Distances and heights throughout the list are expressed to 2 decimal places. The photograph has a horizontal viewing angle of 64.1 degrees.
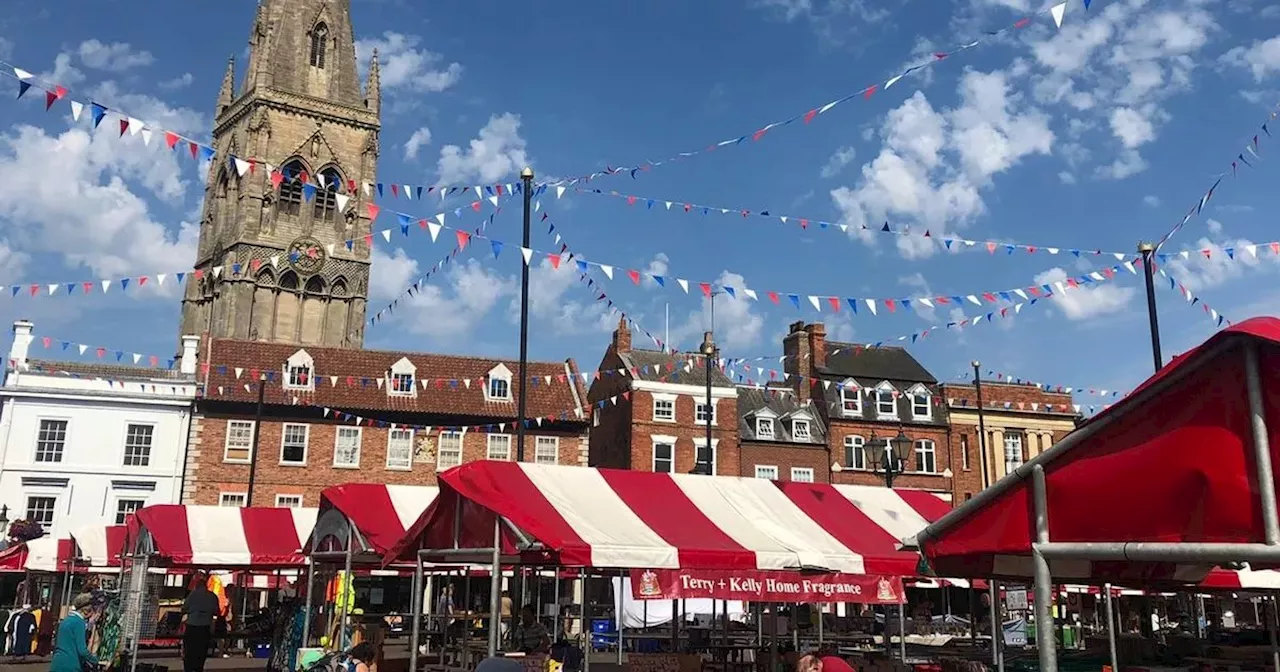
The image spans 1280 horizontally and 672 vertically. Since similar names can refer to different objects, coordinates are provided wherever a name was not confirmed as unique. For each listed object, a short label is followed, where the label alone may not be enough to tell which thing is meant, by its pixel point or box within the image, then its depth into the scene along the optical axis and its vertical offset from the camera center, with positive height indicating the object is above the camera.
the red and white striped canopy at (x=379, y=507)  14.77 +0.79
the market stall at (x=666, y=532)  10.95 +0.37
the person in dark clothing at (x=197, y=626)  15.82 -1.04
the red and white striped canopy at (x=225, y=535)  17.86 +0.43
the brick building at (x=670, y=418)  42.78 +6.11
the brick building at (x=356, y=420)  38.44 +5.52
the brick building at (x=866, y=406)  45.53 +7.20
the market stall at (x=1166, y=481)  4.23 +0.40
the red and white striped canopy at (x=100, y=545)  22.73 +0.28
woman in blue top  10.81 -0.92
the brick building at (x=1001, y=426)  46.22 +6.37
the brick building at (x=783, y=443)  44.34 +5.27
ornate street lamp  21.02 +2.43
